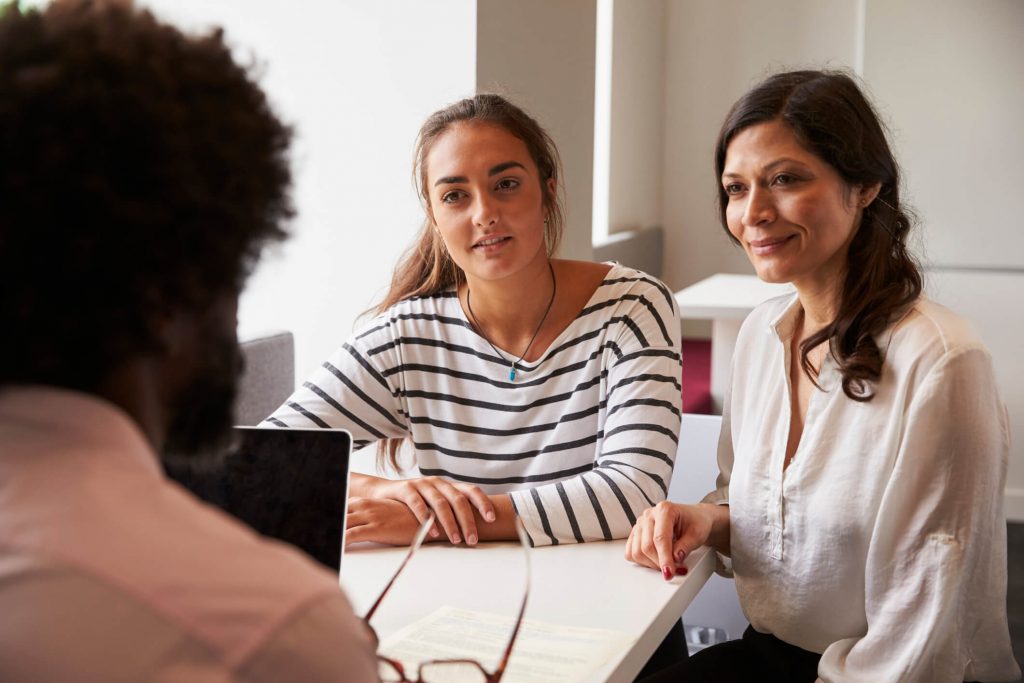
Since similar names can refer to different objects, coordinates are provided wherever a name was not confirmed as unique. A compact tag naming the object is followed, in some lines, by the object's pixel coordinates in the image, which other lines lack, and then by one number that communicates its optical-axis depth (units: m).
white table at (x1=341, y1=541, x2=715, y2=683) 1.11
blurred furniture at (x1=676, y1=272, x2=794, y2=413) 3.02
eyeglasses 0.95
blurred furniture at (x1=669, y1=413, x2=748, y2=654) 1.85
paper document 0.97
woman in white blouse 1.26
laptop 1.05
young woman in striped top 1.56
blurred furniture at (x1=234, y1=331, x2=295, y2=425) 2.35
